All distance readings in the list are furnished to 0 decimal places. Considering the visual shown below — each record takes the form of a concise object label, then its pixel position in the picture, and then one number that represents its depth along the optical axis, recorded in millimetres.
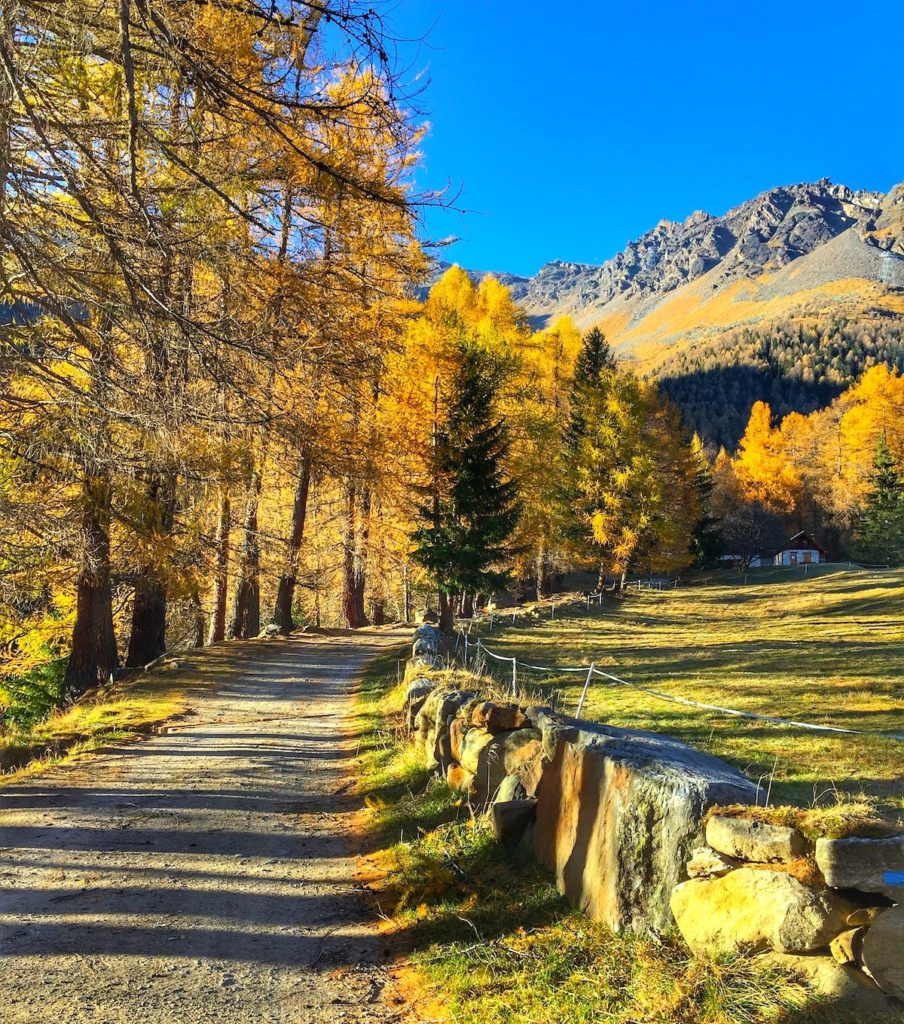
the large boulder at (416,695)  8141
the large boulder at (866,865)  2576
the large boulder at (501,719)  5797
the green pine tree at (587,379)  31469
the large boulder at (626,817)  3373
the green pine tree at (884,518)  45281
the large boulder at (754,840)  2895
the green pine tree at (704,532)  51531
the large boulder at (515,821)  4793
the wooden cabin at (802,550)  70125
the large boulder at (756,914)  2697
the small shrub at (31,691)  15727
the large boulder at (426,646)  11823
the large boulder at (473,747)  5711
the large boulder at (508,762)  5031
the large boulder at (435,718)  6902
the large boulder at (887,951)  2506
